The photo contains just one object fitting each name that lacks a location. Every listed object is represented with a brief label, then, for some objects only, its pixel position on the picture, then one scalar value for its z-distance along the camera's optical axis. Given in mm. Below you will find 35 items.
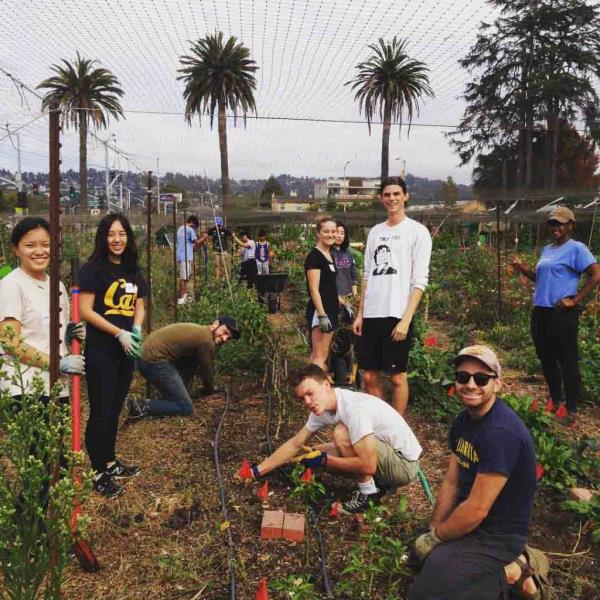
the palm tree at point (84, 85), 26453
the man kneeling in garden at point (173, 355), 4055
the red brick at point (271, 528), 2674
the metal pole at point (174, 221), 7416
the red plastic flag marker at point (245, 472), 3105
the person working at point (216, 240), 9797
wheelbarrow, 8398
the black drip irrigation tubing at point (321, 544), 2313
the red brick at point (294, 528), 2645
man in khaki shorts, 2791
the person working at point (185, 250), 8469
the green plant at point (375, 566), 2244
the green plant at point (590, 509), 2744
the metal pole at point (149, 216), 5353
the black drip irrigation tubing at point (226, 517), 2291
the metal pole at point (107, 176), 12144
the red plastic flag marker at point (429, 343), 4908
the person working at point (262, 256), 9914
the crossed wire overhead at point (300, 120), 8398
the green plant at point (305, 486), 2764
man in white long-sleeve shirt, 3381
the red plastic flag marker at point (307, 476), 2768
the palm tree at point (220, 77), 25953
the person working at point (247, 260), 8784
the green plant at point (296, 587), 2107
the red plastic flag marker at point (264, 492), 2922
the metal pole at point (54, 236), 2131
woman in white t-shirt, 2410
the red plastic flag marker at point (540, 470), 2838
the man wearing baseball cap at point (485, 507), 2002
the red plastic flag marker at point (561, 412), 3998
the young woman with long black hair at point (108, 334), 2998
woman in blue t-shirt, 3988
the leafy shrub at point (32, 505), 1686
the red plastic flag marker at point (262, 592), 2049
